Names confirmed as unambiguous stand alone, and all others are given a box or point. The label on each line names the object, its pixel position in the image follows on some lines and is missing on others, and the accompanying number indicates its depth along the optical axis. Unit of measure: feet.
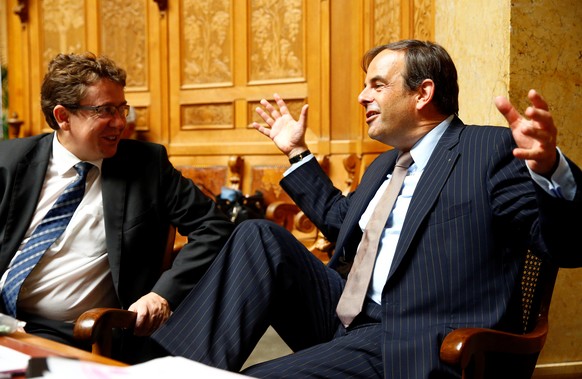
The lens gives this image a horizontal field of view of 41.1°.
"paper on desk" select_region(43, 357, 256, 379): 3.93
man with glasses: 7.36
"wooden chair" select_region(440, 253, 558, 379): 5.23
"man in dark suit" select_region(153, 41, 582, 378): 5.83
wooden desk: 4.72
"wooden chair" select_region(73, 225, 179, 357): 6.09
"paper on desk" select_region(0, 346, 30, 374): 4.36
